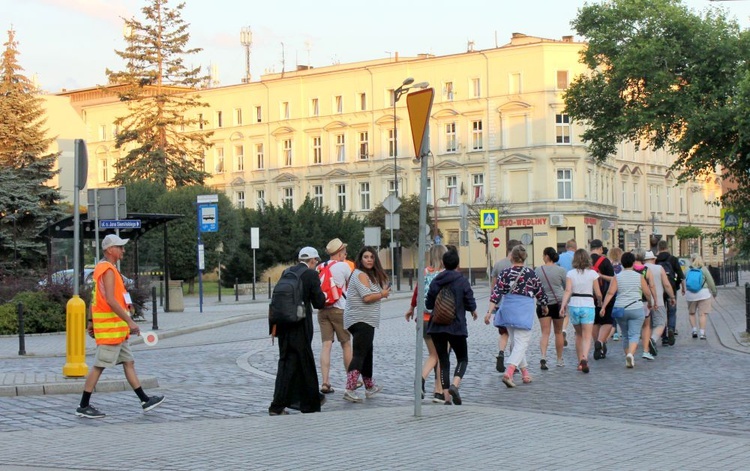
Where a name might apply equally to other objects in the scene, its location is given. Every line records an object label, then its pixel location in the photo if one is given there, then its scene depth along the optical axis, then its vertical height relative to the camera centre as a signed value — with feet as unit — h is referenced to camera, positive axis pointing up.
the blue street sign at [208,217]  116.47 +3.98
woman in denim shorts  54.03 -2.14
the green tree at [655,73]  133.69 +21.01
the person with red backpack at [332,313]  46.06 -2.32
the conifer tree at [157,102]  246.47 +33.63
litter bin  119.65 -4.29
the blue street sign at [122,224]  89.04 +2.78
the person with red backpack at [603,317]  58.58 -3.43
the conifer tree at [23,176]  140.77 +10.75
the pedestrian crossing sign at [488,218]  184.03 +5.29
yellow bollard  49.83 -3.64
